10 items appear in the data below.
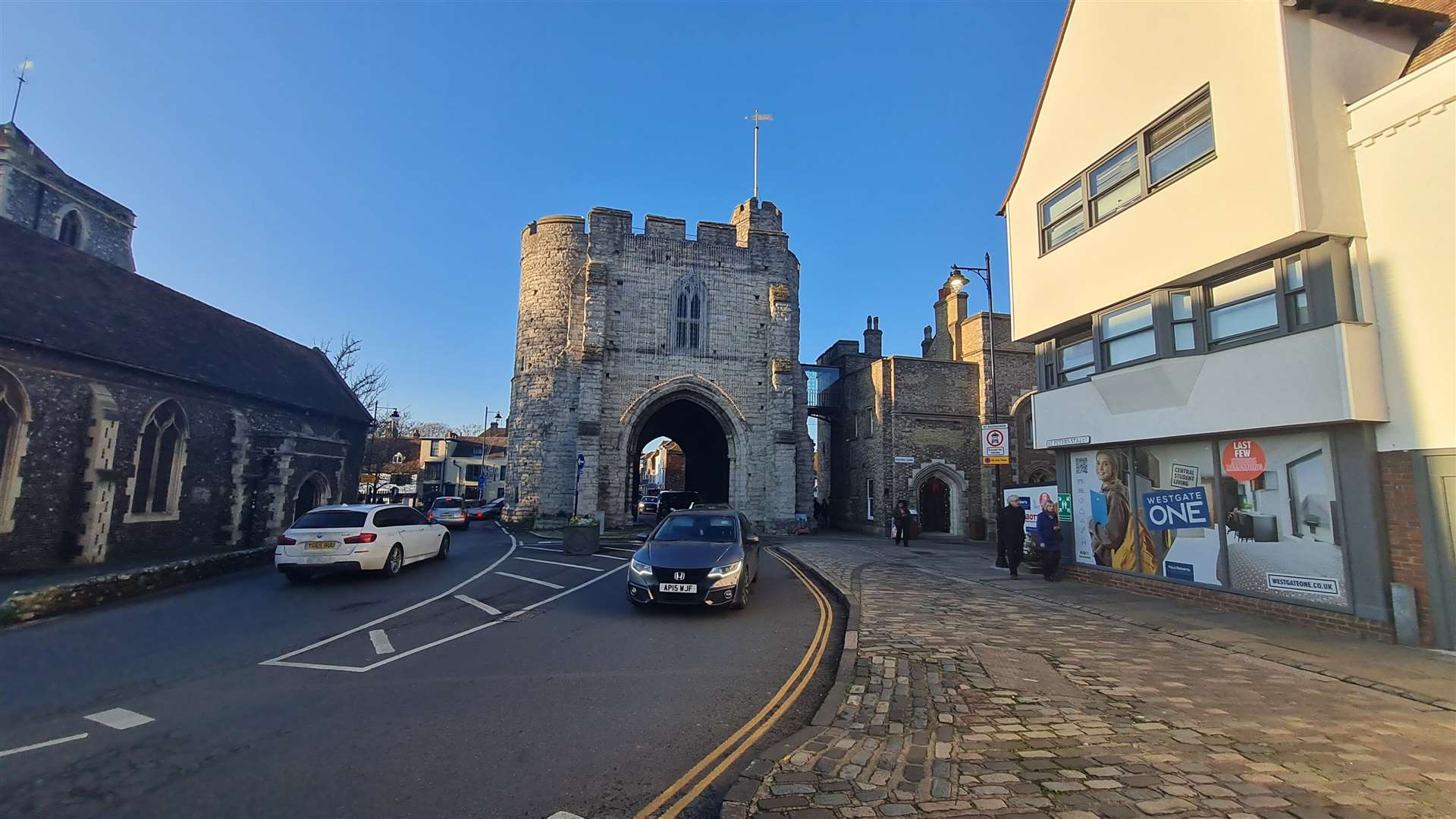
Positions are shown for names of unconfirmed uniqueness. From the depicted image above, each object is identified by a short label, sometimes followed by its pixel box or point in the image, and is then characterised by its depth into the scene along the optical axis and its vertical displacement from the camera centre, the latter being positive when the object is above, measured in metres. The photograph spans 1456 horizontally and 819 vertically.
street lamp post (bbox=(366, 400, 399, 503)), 36.25 +3.91
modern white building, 7.28 +2.74
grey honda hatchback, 8.66 -1.23
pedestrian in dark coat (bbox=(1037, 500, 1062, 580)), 12.34 -1.02
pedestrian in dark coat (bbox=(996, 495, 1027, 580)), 13.13 -0.89
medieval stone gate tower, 24.77 +5.48
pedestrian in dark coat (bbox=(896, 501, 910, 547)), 20.55 -1.25
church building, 14.23 +1.87
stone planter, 17.19 -1.65
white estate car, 11.21 -1.22
